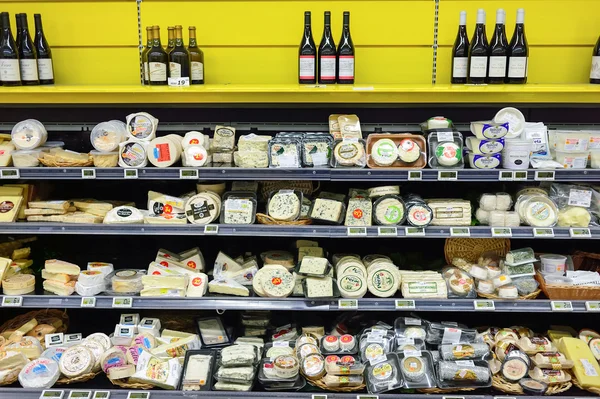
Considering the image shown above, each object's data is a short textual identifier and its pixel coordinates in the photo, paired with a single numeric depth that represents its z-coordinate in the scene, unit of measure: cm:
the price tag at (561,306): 320
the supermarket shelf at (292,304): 322
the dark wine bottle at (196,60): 346
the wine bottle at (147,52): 340
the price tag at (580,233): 316
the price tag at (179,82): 329
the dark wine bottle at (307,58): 335
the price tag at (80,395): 307
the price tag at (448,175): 316
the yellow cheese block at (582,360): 311
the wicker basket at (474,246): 355
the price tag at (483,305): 320
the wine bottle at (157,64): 338
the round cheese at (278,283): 330
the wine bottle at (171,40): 339
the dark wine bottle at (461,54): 337
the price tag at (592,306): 321
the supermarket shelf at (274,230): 319
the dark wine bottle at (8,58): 338
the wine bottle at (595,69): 336
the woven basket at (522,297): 327
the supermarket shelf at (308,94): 317
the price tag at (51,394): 306
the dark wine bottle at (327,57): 335
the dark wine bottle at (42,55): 353
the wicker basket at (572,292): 325
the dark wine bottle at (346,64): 336
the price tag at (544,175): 314
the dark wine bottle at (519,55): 329
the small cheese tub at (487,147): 316
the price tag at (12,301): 329
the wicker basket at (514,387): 308
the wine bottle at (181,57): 346
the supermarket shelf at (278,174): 316
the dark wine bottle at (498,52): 327
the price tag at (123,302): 327
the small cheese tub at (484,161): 319
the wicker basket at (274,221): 332
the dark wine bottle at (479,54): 330
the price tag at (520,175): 315
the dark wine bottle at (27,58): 345
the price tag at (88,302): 328
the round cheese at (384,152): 322
